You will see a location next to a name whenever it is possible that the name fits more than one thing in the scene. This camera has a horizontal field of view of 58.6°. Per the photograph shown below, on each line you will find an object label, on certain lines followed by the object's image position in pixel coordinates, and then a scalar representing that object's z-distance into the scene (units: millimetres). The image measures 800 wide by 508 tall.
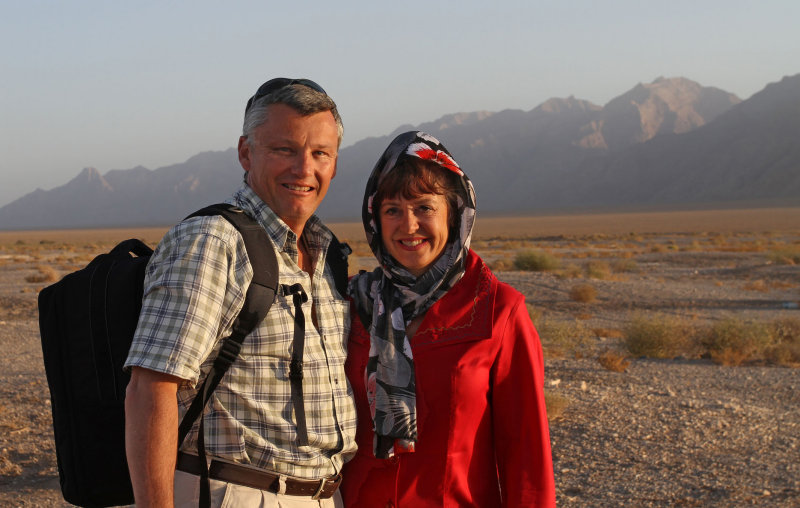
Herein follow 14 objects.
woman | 2480
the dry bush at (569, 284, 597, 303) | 16328
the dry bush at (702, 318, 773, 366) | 10320
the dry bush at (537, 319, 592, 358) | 11039
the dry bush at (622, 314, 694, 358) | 10836
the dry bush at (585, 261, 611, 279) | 21438
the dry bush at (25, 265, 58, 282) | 22031
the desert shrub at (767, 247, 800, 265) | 24406
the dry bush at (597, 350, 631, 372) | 9750
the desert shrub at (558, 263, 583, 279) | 20875
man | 1950
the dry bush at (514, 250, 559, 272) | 23812
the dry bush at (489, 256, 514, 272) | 24797
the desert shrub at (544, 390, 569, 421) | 7324
